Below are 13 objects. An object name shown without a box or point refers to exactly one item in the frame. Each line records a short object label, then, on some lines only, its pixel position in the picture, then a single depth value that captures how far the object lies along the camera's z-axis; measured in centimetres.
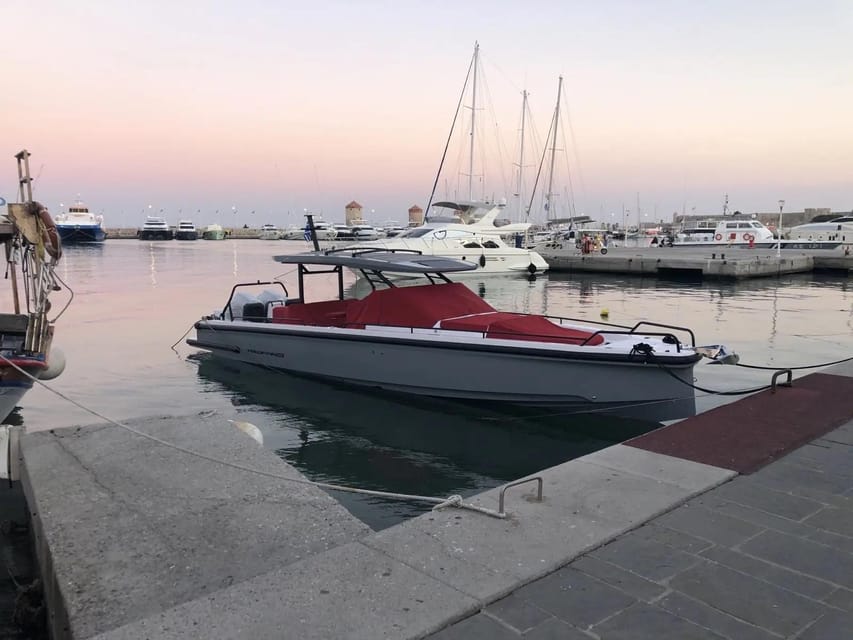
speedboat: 832
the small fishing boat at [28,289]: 670
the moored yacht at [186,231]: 11494
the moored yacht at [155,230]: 10669
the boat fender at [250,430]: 650
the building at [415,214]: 13444
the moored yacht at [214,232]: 12675
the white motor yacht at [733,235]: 5159
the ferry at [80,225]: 7836
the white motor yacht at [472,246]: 3281
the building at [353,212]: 14736
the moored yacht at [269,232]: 13891
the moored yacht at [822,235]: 4866
